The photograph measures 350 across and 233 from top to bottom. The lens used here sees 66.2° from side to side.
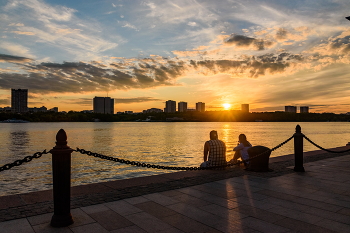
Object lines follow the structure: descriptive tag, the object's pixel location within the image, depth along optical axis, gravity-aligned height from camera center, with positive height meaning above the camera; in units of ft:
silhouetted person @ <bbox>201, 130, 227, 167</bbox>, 29.71 -3.57
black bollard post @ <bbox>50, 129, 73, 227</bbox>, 15.40 -3.48
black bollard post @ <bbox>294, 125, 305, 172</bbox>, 31.04 -3.80
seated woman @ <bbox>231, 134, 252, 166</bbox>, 34.17 -3.76
